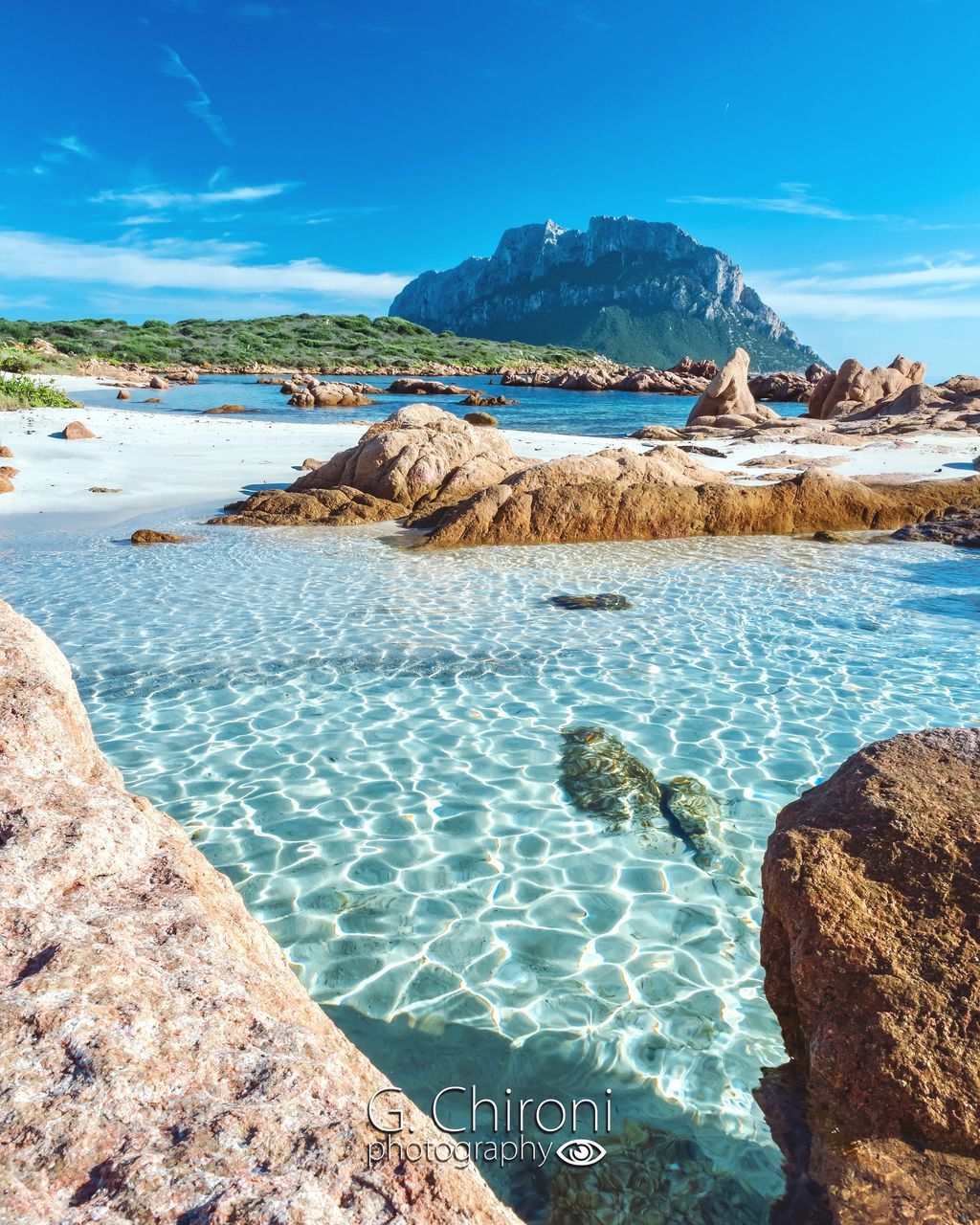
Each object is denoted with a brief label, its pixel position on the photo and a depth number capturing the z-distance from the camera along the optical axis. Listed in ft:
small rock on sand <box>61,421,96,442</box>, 60.64
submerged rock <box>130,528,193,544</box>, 36.24
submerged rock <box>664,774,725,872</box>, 12.78
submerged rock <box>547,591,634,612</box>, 25.98
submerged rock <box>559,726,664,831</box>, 13.93
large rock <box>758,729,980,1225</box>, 5.95
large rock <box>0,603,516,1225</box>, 3.94
